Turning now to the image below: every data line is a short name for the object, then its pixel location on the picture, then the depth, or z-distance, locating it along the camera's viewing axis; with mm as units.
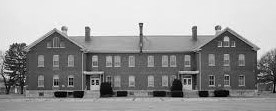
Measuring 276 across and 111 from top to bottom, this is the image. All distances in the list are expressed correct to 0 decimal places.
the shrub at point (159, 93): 52375
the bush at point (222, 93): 50938
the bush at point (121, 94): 52719
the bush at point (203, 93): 50844
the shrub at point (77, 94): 49834
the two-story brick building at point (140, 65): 53719
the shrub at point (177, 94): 50469
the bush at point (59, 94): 51300
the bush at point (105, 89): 51438
